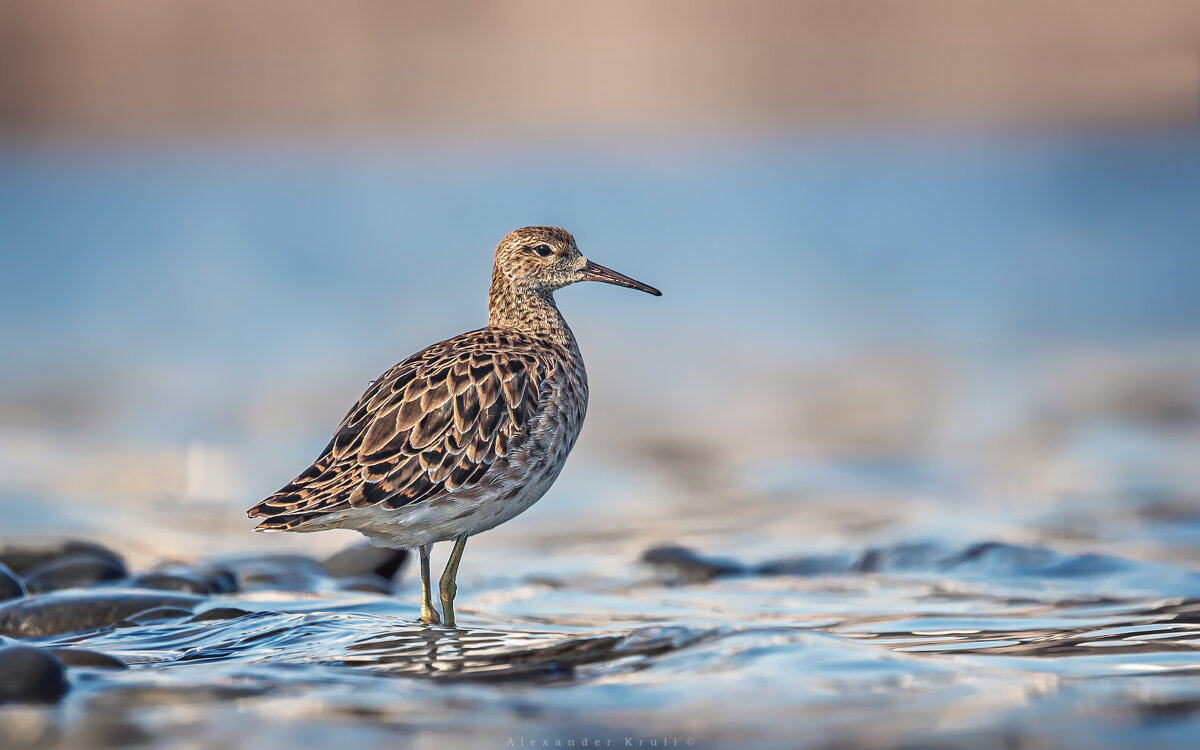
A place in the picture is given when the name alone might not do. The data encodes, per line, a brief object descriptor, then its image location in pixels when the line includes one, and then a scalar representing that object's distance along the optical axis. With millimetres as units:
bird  13805
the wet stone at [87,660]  11734
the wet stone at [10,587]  16078
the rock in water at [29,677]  10687
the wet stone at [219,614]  14562
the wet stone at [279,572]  17781
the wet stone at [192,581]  16891
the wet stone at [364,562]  18672
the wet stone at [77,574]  17609
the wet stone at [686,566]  18125
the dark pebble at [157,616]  14570
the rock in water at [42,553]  18766
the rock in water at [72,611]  14477
